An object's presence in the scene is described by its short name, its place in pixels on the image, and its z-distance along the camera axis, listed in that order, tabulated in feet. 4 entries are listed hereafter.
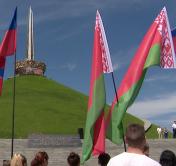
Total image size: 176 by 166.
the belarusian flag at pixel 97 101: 28.73
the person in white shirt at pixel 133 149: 13.91
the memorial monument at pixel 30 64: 253.65
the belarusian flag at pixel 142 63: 28.99
